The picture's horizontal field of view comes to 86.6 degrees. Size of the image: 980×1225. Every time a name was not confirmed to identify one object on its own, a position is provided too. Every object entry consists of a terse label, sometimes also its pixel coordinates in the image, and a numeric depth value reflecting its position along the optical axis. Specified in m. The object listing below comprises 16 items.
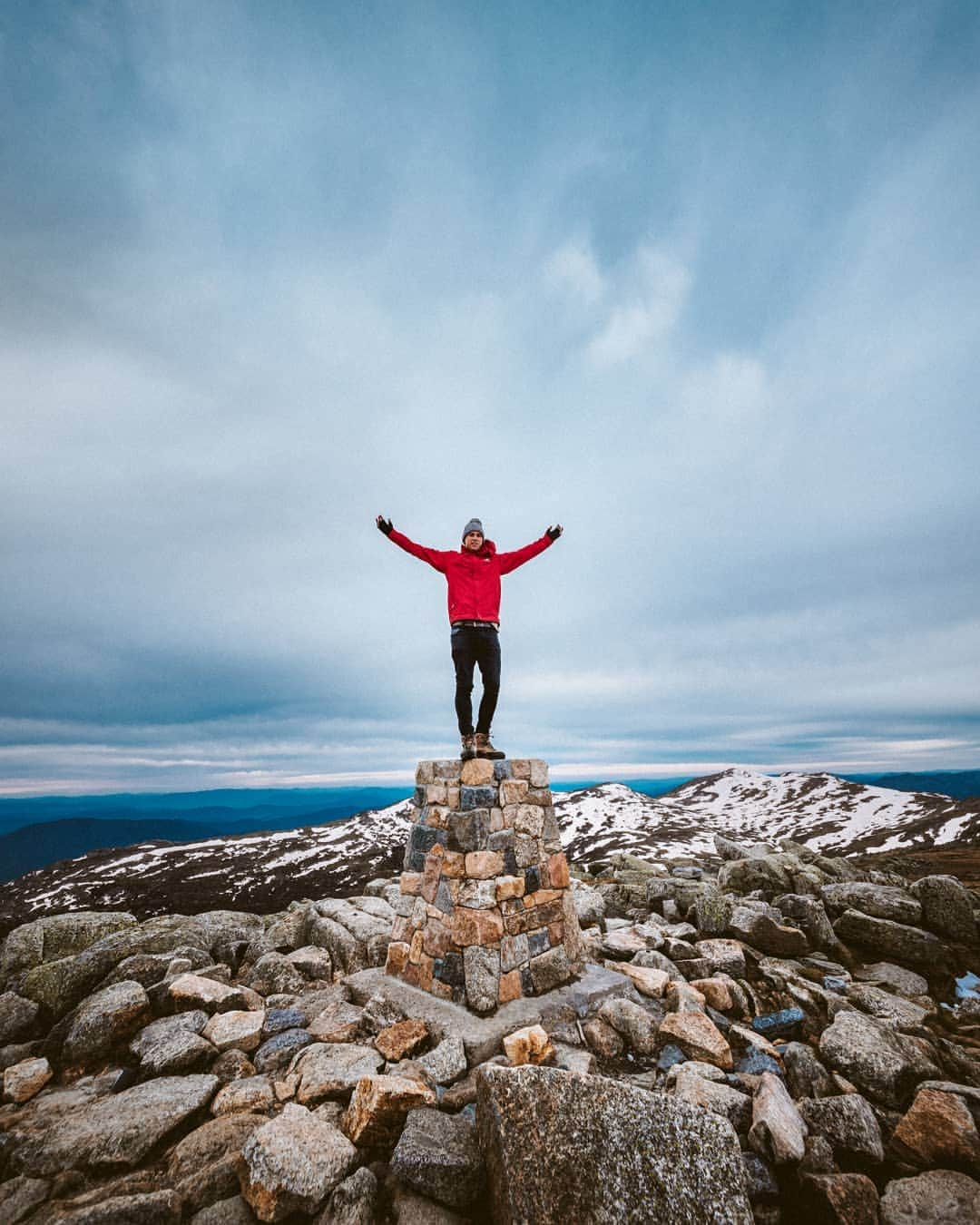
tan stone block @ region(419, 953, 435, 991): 7.55
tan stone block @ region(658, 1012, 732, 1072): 6.32
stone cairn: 7.27
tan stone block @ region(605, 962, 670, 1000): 7.87
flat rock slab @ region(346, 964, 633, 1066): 6.45
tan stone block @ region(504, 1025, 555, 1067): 6.12
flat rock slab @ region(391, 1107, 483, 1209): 4.23
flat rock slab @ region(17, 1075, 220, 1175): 5.06
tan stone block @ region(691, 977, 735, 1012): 7.91
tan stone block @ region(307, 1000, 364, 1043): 6.82
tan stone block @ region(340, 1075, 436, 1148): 4.88
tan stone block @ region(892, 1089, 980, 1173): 5.13
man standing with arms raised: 8.49
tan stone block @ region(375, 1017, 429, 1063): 6.32
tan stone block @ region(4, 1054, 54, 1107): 6.34
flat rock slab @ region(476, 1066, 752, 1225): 3.86
